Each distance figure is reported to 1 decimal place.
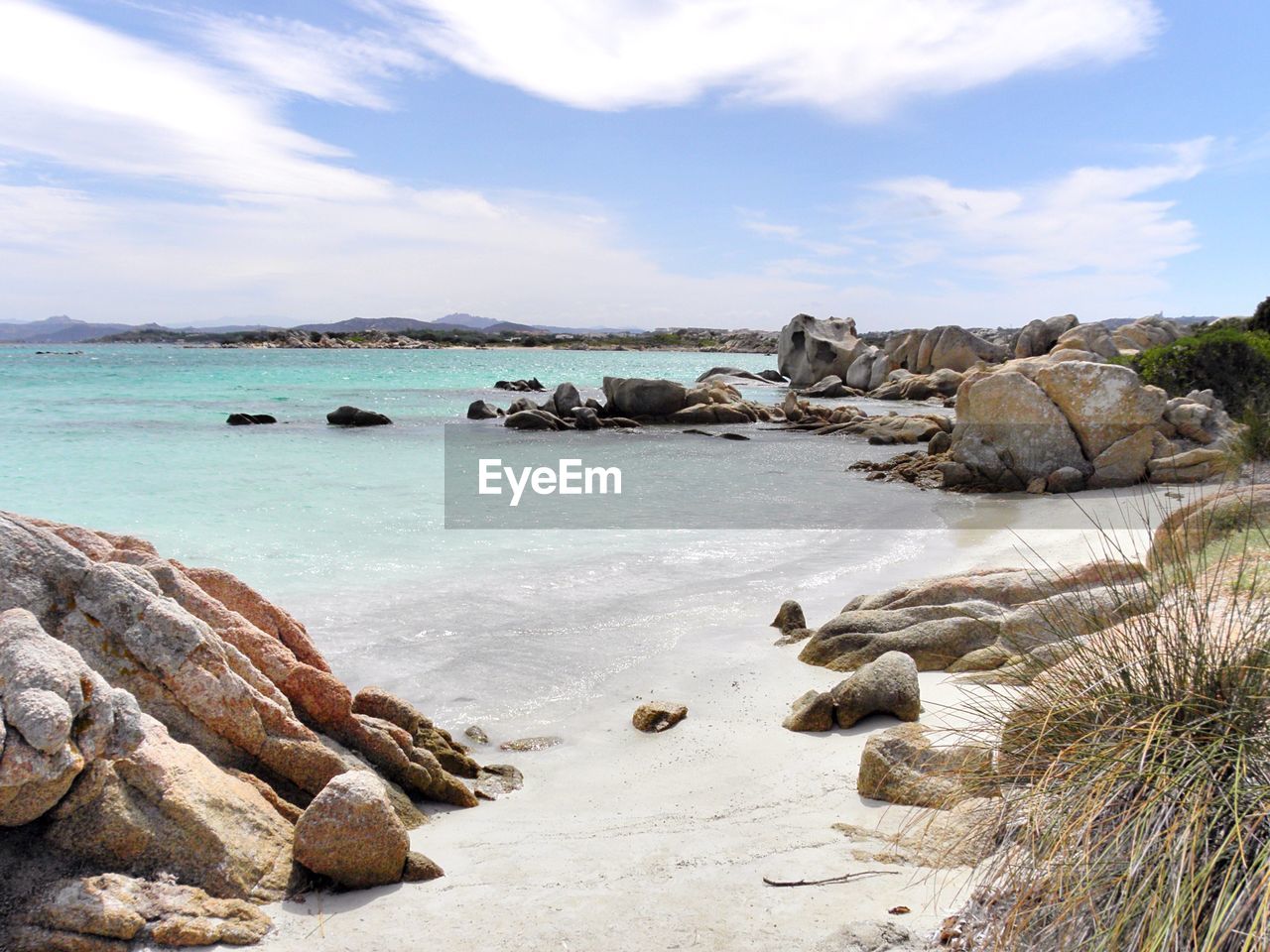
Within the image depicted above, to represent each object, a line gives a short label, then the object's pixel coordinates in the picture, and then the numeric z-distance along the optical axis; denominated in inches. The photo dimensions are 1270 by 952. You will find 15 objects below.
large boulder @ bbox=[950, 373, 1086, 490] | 709.9
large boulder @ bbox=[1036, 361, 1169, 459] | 695.7
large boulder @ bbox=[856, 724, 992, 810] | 181.9
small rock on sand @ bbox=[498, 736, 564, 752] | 273.1
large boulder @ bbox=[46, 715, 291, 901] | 151.6
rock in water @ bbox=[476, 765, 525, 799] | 238.1
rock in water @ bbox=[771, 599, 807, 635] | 365.4
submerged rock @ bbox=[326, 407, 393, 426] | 1286.9
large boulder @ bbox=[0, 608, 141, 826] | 139.9
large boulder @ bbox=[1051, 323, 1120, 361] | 1456.7
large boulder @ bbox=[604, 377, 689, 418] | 1425.9
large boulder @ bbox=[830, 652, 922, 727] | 252.1
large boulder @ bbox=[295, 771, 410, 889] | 168.7
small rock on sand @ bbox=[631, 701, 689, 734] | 279.1
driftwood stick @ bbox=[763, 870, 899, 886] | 160.1
